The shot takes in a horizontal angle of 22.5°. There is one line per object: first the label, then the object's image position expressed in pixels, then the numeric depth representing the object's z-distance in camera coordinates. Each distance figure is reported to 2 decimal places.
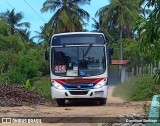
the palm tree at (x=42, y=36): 57.59
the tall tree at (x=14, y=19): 58.41
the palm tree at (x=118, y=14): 49.66
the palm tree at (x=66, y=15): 45.53
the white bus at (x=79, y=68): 17.14
